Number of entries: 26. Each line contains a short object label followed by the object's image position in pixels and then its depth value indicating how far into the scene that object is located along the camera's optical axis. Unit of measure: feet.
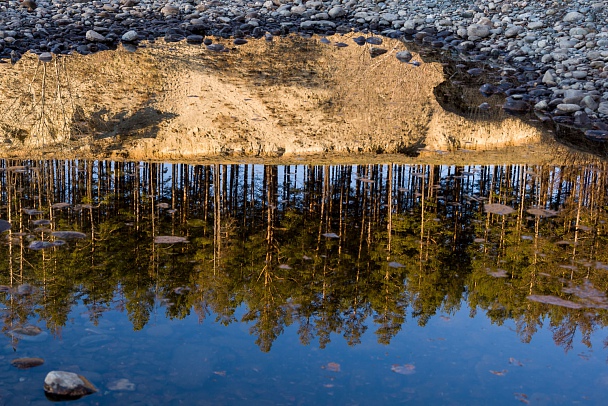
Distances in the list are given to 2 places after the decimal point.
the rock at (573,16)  53.62
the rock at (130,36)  53.01
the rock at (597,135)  33.50
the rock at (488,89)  42.65
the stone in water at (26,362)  12.38
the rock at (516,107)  38.65
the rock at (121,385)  11.82
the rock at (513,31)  54.19
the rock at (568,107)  37.91
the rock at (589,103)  38.11
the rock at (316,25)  59.47
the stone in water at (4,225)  19.45
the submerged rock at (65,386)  11.45
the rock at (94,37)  52.26
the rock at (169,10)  61.00
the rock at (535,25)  54.08
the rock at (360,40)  54.39
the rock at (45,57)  47.21
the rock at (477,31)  55.83
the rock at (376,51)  50.86
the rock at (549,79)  42.90
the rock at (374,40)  54.70
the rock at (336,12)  62.03
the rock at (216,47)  51.80
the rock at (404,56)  49.93
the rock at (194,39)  54.19
